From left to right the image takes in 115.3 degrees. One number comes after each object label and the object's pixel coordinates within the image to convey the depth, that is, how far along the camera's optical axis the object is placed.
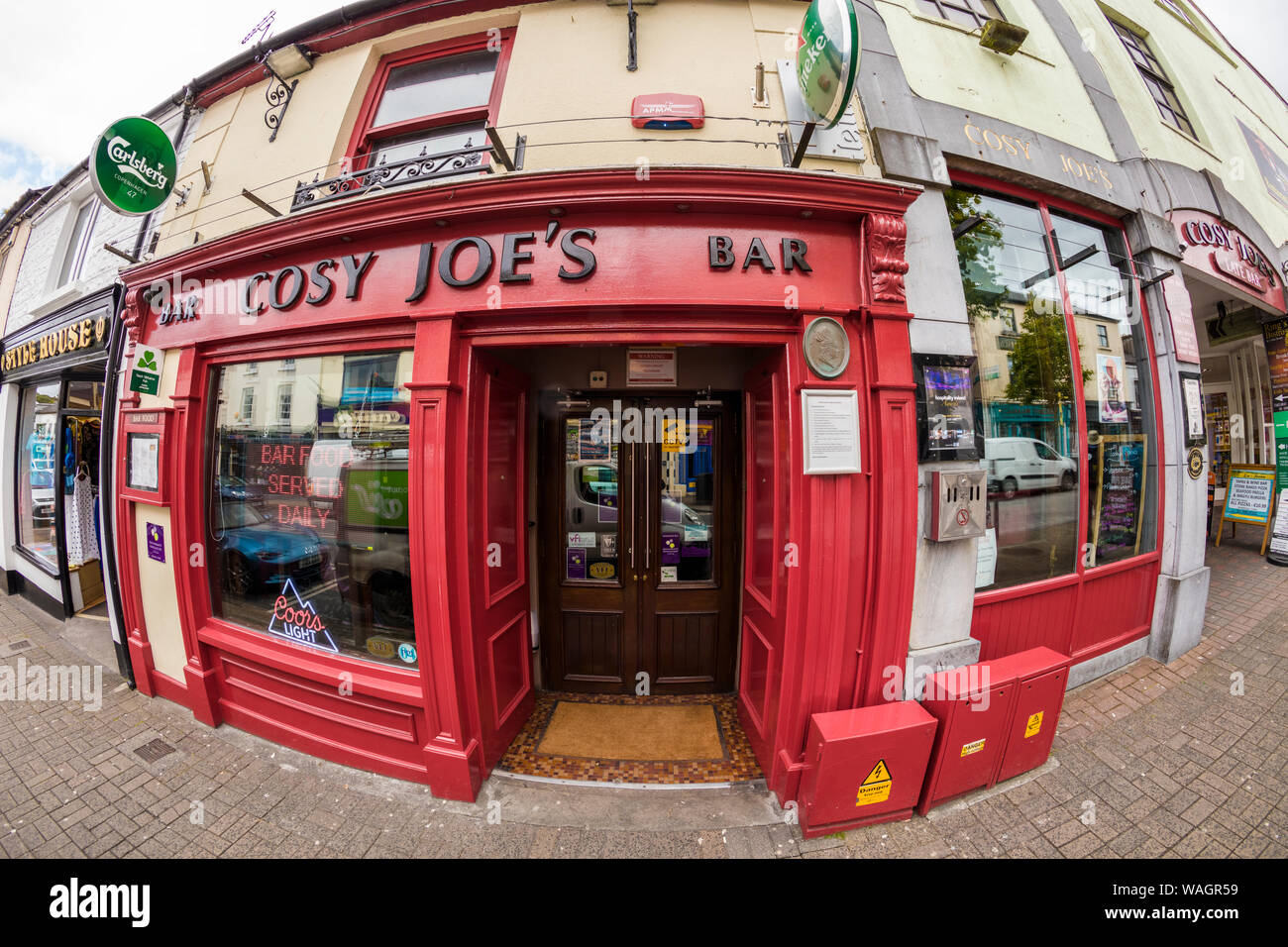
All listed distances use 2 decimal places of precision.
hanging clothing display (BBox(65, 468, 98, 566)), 5.89
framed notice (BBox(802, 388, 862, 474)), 2.84
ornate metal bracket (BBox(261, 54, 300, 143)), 4.15
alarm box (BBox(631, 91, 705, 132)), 3.21
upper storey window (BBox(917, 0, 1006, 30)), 4.19
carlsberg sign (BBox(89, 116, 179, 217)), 3.75
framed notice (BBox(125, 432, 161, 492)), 3.93
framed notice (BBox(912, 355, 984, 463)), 3.07
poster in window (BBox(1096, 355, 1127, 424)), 4.09
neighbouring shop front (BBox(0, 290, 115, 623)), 5.66
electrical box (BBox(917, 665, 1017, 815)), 2.75
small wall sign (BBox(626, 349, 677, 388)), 3.95
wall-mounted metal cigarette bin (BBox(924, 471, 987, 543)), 2.99
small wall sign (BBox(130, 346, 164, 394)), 3.92
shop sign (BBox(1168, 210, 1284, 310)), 4.82
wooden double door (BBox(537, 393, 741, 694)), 4.05
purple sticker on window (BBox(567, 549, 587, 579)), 4.17
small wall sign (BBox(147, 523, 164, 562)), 3.98
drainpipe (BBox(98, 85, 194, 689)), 4.37
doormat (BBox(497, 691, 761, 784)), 3.23
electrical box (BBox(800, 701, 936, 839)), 2.59
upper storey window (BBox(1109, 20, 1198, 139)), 5.71
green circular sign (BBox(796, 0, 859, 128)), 2.52
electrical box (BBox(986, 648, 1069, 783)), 2.92
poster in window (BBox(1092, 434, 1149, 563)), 4.11
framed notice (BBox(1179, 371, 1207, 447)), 4.39
